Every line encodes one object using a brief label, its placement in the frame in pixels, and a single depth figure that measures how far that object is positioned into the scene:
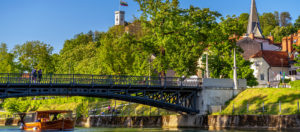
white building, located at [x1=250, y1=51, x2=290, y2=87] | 80.62
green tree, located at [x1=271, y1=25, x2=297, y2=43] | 130.10
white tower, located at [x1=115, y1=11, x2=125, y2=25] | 196.12
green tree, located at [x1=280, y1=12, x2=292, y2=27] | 171.15
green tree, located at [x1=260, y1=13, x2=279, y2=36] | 158.25
